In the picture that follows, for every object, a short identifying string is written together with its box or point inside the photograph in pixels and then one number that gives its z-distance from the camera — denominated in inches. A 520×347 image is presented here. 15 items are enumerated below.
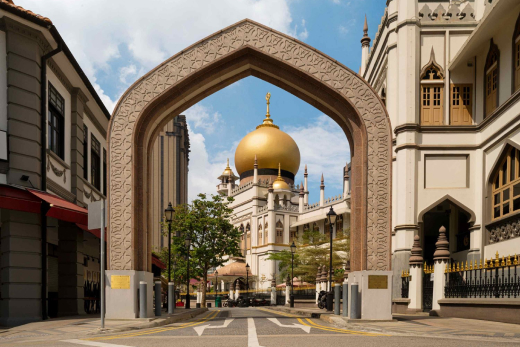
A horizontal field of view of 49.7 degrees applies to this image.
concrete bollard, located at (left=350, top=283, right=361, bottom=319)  558.9
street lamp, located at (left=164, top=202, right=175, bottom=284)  917.8
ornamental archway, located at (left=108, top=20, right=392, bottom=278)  582.6
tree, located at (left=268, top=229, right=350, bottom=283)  2018.9
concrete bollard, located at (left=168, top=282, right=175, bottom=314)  746.9
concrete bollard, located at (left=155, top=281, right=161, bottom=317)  641.0
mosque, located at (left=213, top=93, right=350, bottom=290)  2657.7
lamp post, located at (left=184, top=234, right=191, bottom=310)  1130.4
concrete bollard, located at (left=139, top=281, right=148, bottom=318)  573.6
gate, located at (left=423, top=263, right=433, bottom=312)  798.5
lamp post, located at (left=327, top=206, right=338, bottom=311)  839.7
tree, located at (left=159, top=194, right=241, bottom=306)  1615.4
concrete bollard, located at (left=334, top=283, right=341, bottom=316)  620.1
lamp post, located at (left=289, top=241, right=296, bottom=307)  1395.2
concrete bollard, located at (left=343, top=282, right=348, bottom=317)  591.8
